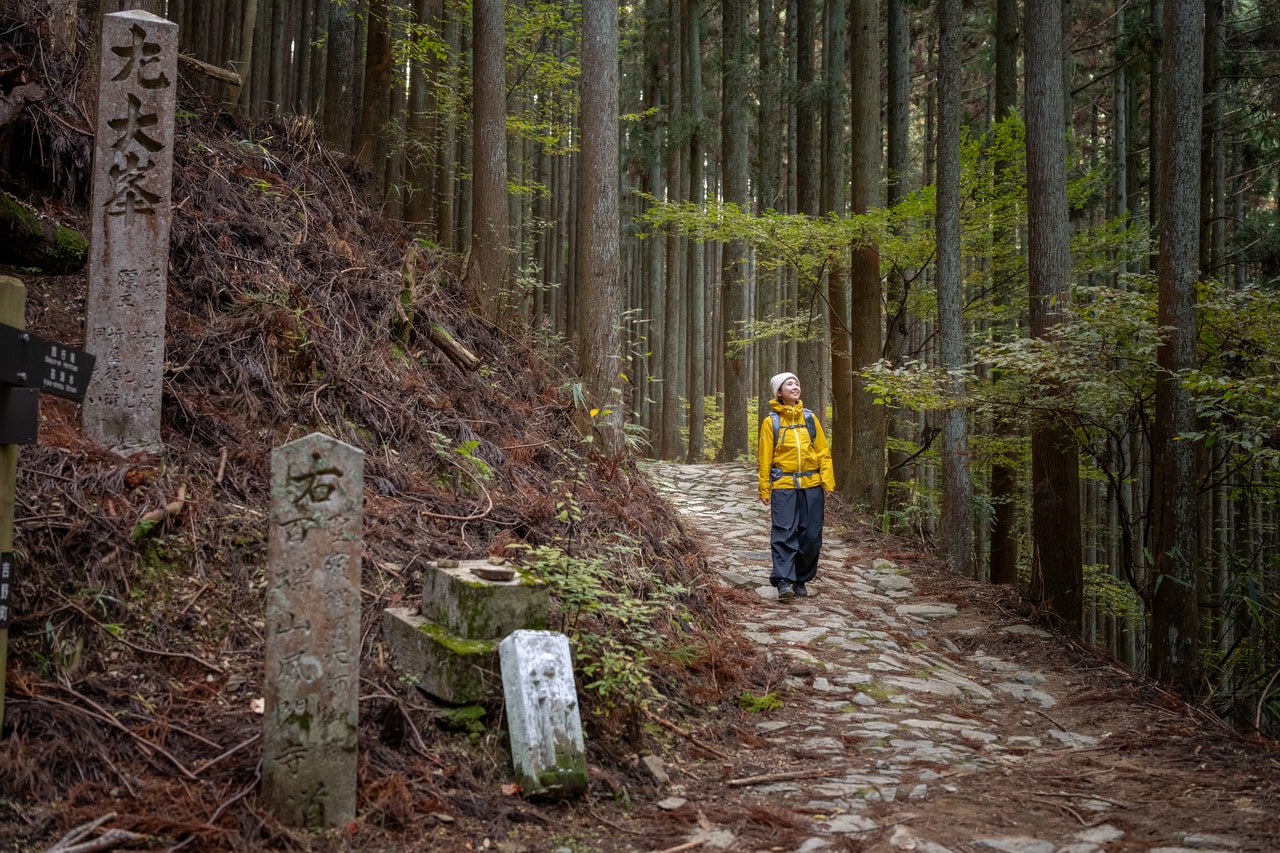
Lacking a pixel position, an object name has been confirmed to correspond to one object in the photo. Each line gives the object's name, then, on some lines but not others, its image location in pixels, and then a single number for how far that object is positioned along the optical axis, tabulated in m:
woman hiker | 8.13
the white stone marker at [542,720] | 3.78
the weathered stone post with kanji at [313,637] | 3.28
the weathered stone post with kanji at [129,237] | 4.88
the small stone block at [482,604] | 4.18
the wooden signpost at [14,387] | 3.33
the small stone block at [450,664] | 4.05
